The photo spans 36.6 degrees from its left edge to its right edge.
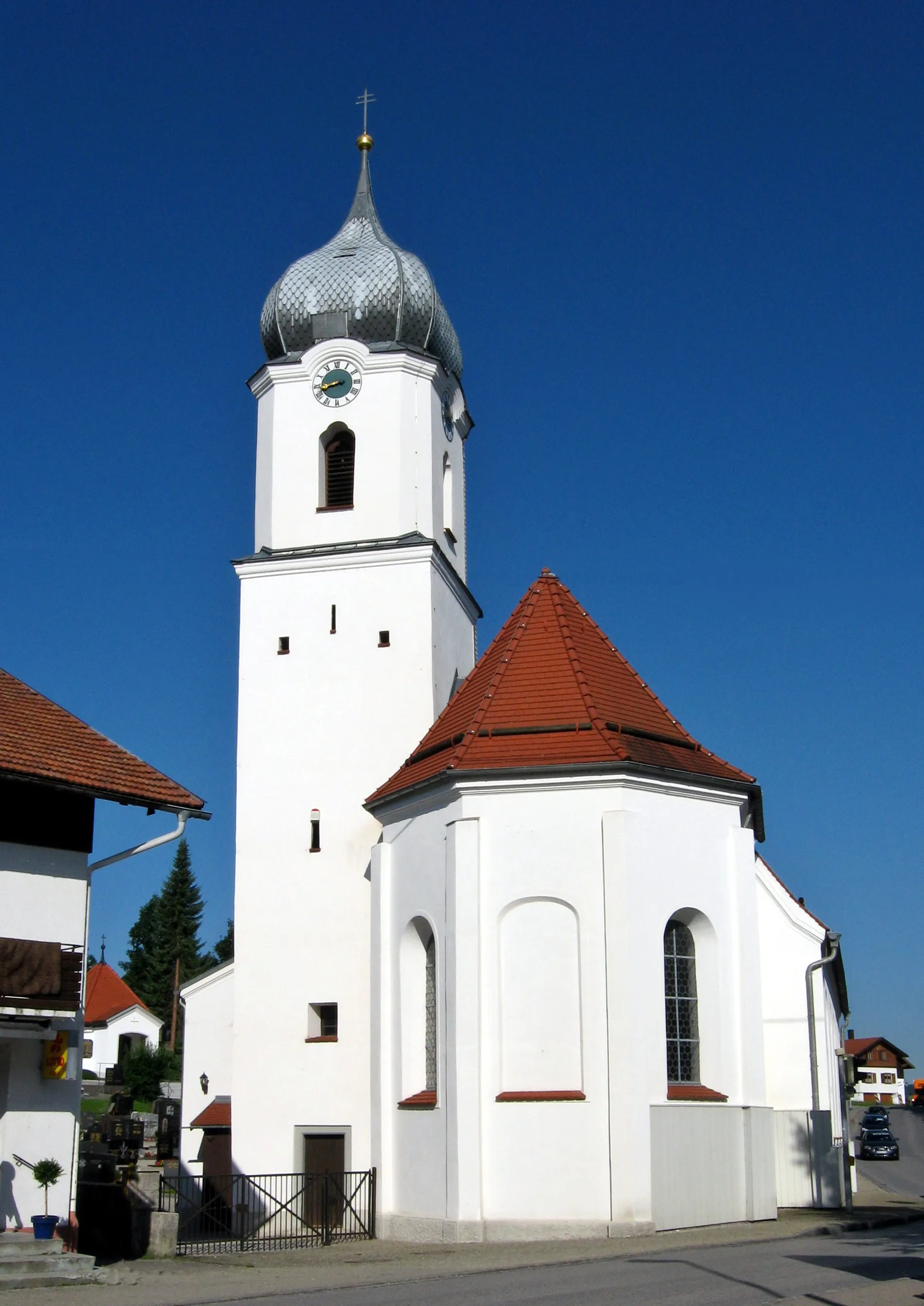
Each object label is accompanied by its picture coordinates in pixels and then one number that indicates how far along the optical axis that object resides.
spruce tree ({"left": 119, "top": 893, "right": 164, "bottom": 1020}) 83.94
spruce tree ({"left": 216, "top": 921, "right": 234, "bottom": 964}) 86.44
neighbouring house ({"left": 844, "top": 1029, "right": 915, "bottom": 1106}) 127.69
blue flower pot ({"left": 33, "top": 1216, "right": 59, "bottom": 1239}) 15.32
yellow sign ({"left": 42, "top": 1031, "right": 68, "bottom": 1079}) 16.27
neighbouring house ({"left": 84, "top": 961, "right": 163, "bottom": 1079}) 73.06
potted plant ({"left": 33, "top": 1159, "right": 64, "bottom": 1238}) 15.33
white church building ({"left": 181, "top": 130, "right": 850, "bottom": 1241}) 19.44
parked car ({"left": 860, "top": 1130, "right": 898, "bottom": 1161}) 54.50
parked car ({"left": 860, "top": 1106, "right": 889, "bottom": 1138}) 56.94
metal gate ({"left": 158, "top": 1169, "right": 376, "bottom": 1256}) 20.86
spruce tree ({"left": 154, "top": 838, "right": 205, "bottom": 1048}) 83.19
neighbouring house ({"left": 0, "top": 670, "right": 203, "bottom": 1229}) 15.91
